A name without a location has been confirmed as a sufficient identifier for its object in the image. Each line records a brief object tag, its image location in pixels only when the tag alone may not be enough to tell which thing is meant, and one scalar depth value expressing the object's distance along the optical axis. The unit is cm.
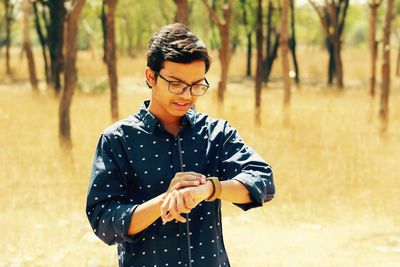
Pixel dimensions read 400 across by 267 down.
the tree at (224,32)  1369
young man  208
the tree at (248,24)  2545
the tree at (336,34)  1916
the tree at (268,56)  2506
